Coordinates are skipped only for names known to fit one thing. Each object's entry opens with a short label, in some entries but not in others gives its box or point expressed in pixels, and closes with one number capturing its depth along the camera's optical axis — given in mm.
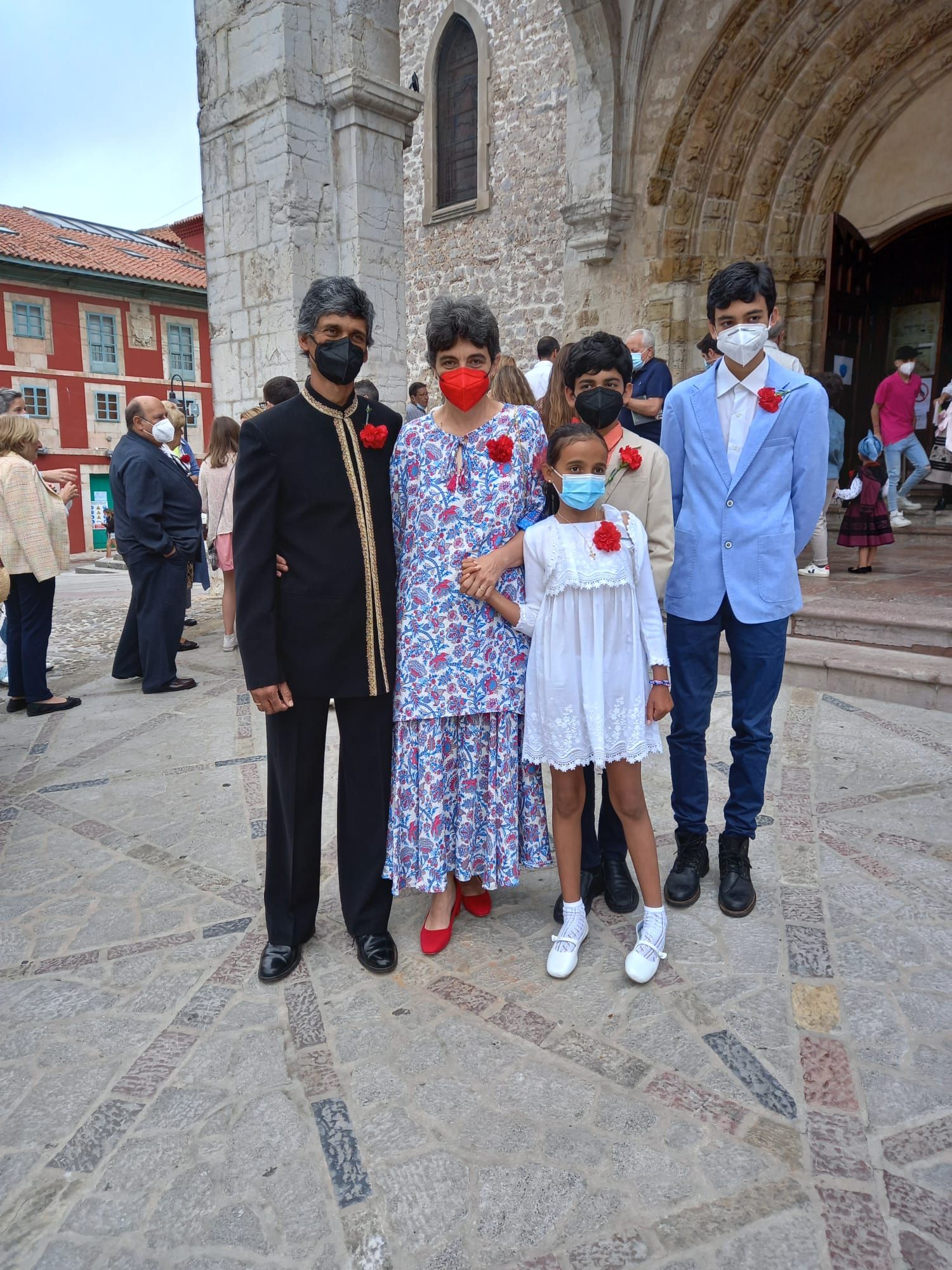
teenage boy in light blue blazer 2715
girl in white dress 2402
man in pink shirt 8953
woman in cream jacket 5180
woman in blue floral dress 2475
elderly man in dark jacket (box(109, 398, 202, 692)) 5836
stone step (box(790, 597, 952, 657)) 5234
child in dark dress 6906
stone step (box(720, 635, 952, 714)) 4852
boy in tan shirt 2533
